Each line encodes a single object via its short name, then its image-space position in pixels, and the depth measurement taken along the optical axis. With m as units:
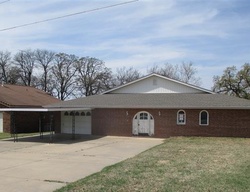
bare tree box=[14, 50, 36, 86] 67.50
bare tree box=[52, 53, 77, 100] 67.94
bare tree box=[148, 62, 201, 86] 70.06
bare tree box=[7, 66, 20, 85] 64.81
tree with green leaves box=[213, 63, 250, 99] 53.78
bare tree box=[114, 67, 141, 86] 73.04
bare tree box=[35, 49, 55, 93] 68.19
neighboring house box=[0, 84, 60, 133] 30.62
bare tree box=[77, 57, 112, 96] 67.04
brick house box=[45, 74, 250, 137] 23.98
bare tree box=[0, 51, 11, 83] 64.94
